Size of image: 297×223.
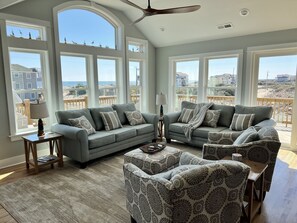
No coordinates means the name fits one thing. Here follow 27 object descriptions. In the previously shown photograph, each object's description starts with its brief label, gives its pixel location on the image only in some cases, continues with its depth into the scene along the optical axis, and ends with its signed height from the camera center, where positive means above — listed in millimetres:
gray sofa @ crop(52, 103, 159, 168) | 3764 -965
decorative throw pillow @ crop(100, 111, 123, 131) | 4641 -761
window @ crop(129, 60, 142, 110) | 6258 +92
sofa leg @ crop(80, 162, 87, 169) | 3829 -1404
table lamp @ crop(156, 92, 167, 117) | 5445 -351
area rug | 2471 -1465
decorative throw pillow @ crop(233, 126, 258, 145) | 2627 -646
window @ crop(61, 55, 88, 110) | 4746 +83
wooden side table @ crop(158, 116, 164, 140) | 5381 -1058
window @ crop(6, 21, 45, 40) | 3871 +1031
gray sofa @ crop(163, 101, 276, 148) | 4328 -795
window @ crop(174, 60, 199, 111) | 6152 +114
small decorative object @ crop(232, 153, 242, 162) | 2299 -769
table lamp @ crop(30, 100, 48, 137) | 3629 -417
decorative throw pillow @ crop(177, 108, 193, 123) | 5240 -748
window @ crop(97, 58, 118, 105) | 5465 +111
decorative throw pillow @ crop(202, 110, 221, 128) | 4816 -743
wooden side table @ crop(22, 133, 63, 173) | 3598 -1079
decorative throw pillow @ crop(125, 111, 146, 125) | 5111 -771
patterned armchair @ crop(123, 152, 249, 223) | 1537 -824
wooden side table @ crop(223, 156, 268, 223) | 2152 -1108
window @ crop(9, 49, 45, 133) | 4012 -2
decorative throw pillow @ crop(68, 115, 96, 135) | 4113 -725
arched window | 4652 +1316
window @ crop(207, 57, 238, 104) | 5430 +124
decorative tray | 3217 -958
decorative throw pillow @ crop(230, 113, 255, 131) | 4336 -749
